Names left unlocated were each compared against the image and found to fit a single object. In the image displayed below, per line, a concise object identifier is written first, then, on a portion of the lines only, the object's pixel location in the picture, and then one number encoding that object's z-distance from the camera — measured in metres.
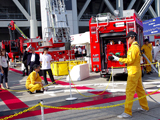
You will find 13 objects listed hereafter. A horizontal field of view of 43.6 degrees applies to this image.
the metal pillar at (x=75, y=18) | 36.47
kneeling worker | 7.58
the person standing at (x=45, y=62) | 9.34
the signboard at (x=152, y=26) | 11.62
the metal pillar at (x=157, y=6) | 41.67
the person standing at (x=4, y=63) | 8.84
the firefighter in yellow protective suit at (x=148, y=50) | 11.88
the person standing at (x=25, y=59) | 12.48
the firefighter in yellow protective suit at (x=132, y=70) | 4.52
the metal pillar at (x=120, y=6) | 38.56
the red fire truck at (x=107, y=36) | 9.70
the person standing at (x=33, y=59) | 9.64
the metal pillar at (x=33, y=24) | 36.41
